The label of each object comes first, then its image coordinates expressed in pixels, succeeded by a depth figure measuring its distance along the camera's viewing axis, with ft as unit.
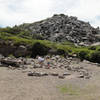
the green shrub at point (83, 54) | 101.37
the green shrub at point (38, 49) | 106.00
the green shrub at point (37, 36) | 164.22
